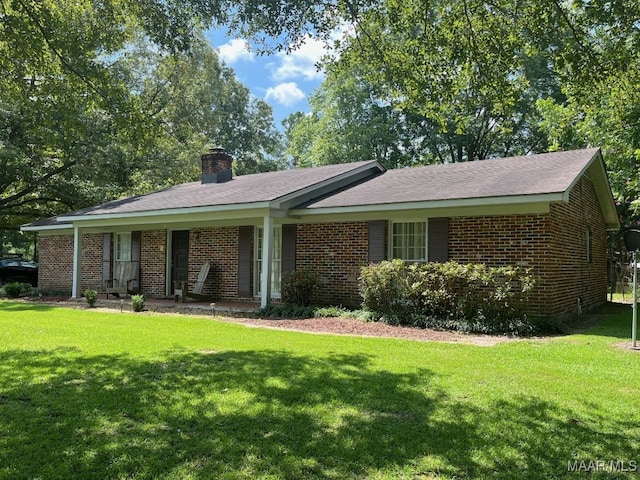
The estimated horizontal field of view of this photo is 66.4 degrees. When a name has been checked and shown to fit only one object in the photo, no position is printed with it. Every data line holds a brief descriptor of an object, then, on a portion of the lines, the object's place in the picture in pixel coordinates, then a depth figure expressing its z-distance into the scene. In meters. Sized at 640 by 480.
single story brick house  9.76
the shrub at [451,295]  8.89
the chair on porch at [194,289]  13.46
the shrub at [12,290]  16.73
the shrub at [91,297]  13.41
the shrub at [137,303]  12.27
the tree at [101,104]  6.99
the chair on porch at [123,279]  15.23
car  21.66
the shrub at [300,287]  11.59
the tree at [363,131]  30.94
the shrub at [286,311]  10.84
